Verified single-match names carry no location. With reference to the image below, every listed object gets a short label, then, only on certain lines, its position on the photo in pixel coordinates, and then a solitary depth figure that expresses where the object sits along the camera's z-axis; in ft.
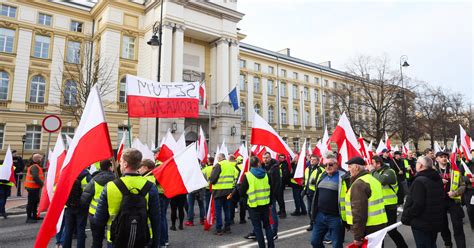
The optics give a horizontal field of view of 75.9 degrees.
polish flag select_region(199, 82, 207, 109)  56.75
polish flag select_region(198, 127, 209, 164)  37.29
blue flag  68.80
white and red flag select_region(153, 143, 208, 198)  17.65
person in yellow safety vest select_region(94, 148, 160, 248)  10.17
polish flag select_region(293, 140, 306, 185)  27.22
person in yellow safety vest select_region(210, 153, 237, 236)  23.48
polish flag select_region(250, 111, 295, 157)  21.47
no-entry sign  33.12
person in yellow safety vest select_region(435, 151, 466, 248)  17.11
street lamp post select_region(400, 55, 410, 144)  95.40
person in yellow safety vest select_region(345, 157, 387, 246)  12.58
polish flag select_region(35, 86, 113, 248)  9.67
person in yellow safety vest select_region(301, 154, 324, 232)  23.08
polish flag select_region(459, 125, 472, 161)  28.01
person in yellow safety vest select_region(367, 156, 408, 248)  16.11
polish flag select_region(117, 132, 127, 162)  29.33
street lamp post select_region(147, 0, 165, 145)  45.64
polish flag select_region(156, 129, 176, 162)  25.63
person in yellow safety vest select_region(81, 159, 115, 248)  14.60
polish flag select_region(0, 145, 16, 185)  29.22
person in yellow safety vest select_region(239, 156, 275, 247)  17.48
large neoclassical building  81.00
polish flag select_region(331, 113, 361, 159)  20.18
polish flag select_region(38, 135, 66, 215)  15.67
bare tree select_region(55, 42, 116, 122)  62.08
